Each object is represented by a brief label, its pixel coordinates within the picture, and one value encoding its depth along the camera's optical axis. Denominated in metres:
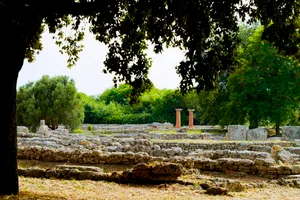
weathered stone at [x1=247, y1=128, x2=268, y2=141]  32.81
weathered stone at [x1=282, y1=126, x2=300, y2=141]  31.17
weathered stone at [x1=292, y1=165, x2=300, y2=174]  14.83
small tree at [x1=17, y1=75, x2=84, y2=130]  49.59
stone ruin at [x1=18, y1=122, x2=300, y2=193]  12.51
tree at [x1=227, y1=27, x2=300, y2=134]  38.06
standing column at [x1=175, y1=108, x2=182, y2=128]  52.87
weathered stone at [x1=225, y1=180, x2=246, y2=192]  11.93
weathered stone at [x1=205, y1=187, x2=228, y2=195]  11.03
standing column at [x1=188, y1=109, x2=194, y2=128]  51.75
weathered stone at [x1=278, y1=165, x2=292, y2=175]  14.91
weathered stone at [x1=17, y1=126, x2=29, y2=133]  38.39
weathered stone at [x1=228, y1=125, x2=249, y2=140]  33.69
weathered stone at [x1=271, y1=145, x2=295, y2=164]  17.61
